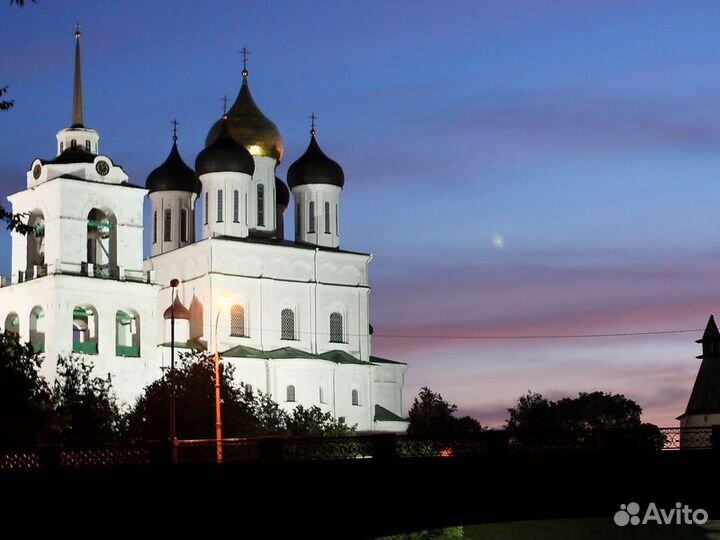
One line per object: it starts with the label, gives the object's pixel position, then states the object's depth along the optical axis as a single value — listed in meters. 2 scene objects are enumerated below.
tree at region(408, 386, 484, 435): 114.67
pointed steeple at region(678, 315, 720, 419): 106.25
